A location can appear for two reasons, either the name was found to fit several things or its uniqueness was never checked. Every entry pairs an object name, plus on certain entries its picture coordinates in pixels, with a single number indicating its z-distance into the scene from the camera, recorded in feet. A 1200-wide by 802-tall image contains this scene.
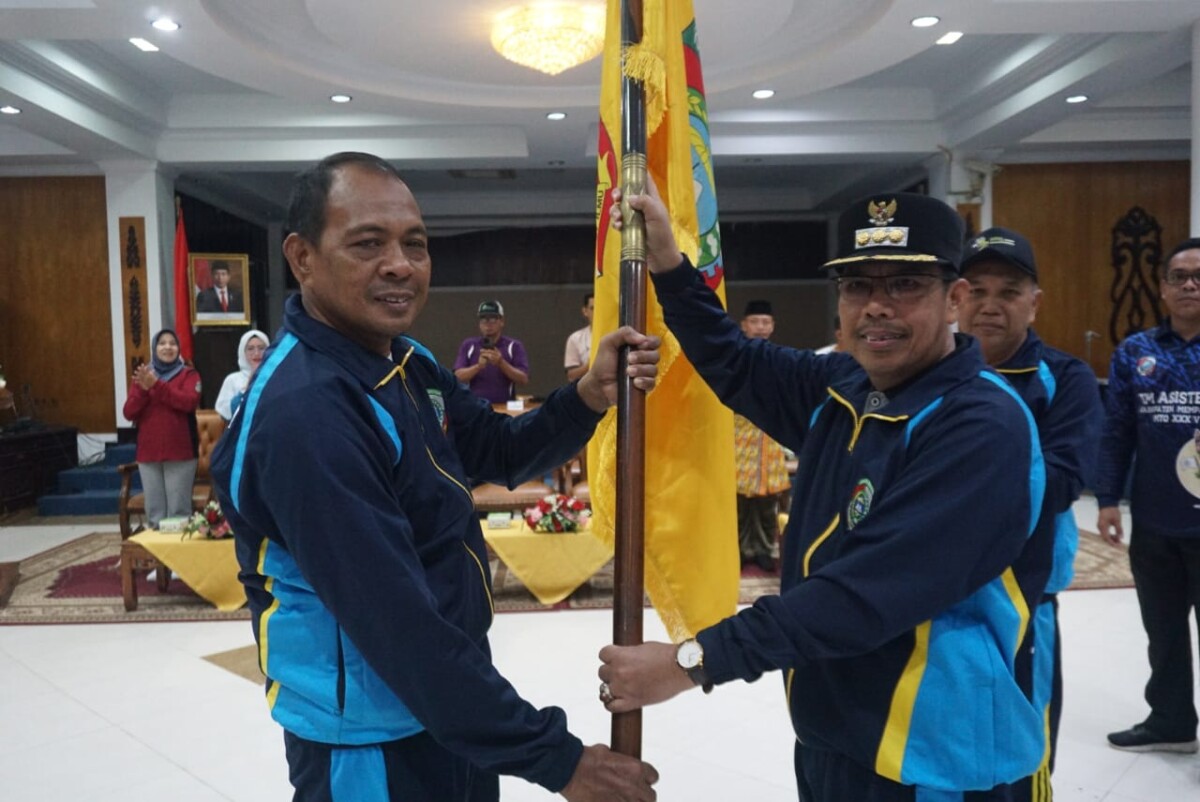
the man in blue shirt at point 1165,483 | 8.99
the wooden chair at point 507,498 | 18.44
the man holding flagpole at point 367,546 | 3.54
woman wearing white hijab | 18.93
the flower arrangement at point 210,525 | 15.42
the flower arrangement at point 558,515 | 15.43
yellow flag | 6.21
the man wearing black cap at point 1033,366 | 6.62
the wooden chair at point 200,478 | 18.89
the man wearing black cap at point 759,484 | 16.67
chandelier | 16.97
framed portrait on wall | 27.61
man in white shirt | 22.65
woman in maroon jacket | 18.22
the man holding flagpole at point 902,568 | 3.71
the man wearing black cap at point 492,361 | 21.07
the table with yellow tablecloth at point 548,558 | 15.37
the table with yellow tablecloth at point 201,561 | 15.30
